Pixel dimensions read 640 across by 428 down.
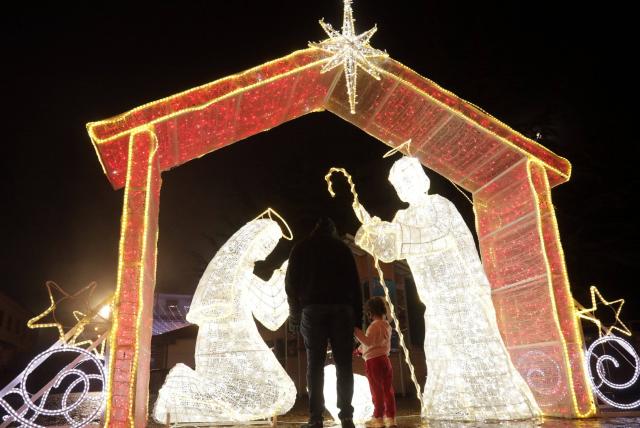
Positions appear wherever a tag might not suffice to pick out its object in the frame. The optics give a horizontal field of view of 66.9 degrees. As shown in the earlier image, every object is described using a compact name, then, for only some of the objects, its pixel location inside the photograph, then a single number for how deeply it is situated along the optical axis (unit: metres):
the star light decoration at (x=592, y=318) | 5.83
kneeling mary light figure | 5.15
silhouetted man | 3.91
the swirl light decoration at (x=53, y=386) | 4.32
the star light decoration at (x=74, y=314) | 4.52
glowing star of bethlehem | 5.83
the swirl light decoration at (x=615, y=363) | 5.71
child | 5.07
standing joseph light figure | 5.12
